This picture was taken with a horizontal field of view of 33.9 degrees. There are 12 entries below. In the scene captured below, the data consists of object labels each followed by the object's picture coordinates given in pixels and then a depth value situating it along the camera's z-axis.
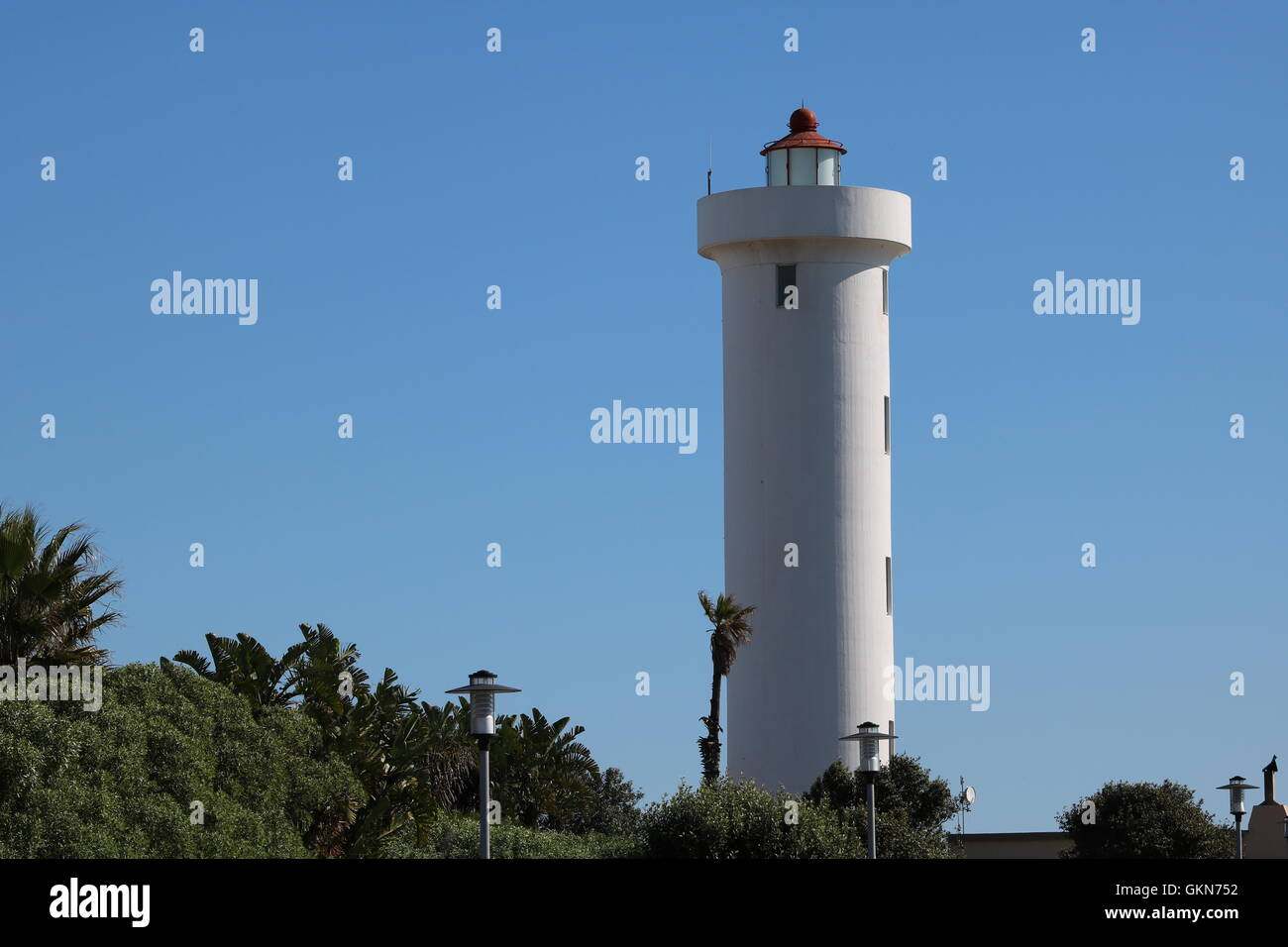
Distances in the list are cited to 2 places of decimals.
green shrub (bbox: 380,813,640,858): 43.72
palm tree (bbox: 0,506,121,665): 34.28
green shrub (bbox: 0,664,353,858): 29.45
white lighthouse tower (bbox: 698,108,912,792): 55.28
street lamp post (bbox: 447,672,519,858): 29.11
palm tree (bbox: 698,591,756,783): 55.25
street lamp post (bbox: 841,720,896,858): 37.88
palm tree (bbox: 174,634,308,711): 45.97
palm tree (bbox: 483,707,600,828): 60.25
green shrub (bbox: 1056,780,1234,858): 55.38
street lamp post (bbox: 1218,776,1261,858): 46.00
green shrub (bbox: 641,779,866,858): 42.53
